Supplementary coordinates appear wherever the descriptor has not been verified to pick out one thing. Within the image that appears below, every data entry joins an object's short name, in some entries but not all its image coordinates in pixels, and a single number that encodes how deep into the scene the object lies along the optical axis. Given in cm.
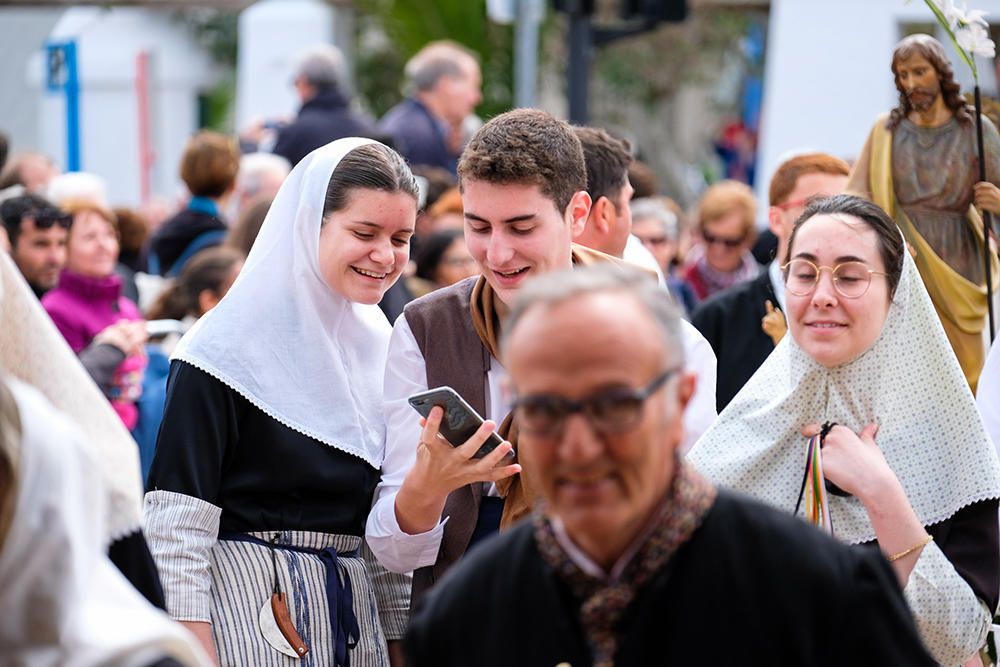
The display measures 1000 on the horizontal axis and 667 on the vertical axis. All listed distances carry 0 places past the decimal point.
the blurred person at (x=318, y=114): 1989
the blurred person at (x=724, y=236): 1741
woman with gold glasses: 709
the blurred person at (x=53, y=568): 435
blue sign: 2052
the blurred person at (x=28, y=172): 1855
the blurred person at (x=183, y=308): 1268
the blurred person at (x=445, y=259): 1472
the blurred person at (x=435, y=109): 2100
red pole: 2628
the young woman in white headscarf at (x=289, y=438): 748
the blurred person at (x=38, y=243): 1386
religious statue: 911
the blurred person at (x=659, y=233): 1612
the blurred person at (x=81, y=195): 1502
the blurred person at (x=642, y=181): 1582
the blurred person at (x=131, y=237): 1881
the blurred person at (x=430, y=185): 1673
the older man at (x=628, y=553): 441
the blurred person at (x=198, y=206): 1709
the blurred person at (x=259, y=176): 1730
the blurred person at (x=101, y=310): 1220
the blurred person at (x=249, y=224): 1355
